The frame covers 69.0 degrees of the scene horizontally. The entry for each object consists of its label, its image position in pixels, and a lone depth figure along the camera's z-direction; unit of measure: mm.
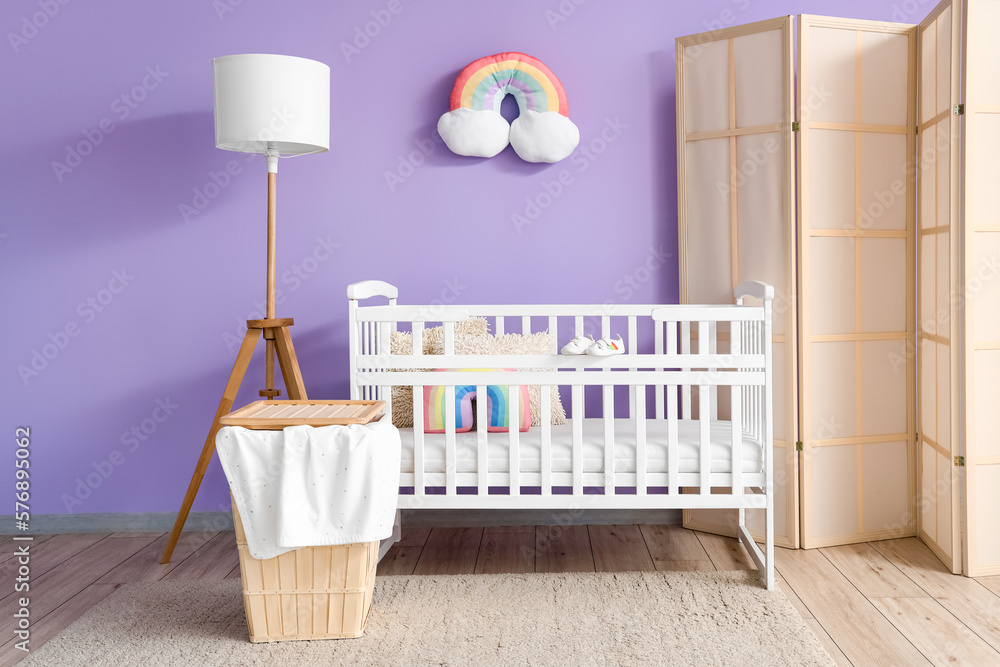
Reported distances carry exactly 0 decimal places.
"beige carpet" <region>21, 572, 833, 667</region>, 1677
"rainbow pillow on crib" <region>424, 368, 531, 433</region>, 2098
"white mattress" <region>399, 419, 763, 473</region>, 2016
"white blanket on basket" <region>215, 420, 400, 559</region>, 1709
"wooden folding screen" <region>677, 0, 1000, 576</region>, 2291
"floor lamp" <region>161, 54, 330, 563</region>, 2201
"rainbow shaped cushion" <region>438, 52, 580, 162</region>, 2523
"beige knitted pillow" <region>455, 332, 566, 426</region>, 2234
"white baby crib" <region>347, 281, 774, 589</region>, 1988
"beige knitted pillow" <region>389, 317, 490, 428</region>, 2264
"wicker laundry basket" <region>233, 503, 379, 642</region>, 1742
